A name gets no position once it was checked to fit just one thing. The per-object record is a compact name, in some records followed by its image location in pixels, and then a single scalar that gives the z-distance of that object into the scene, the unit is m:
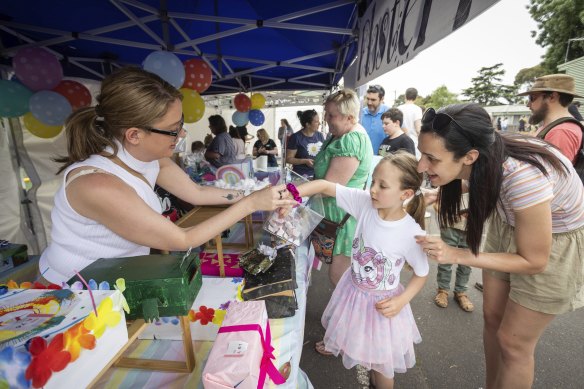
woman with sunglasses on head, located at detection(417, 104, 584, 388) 1.20
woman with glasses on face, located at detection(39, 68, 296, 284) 1.14
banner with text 1.05
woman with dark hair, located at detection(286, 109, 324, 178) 4.87
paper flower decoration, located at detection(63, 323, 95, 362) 0.63
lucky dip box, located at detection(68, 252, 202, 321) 0.93
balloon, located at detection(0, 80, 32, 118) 3.19
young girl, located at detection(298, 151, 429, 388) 1.55
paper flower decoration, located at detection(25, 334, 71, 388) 0.56
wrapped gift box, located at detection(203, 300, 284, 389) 0.81
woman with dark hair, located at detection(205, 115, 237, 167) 5.61
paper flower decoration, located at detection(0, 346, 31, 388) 0.55
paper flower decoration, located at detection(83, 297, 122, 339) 0.69
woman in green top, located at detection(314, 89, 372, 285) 2.10
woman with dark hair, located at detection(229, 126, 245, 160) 6.12
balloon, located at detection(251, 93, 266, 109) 8.86
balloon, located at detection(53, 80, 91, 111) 3.98
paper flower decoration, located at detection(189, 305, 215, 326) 1.26
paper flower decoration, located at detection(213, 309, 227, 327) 1.27
